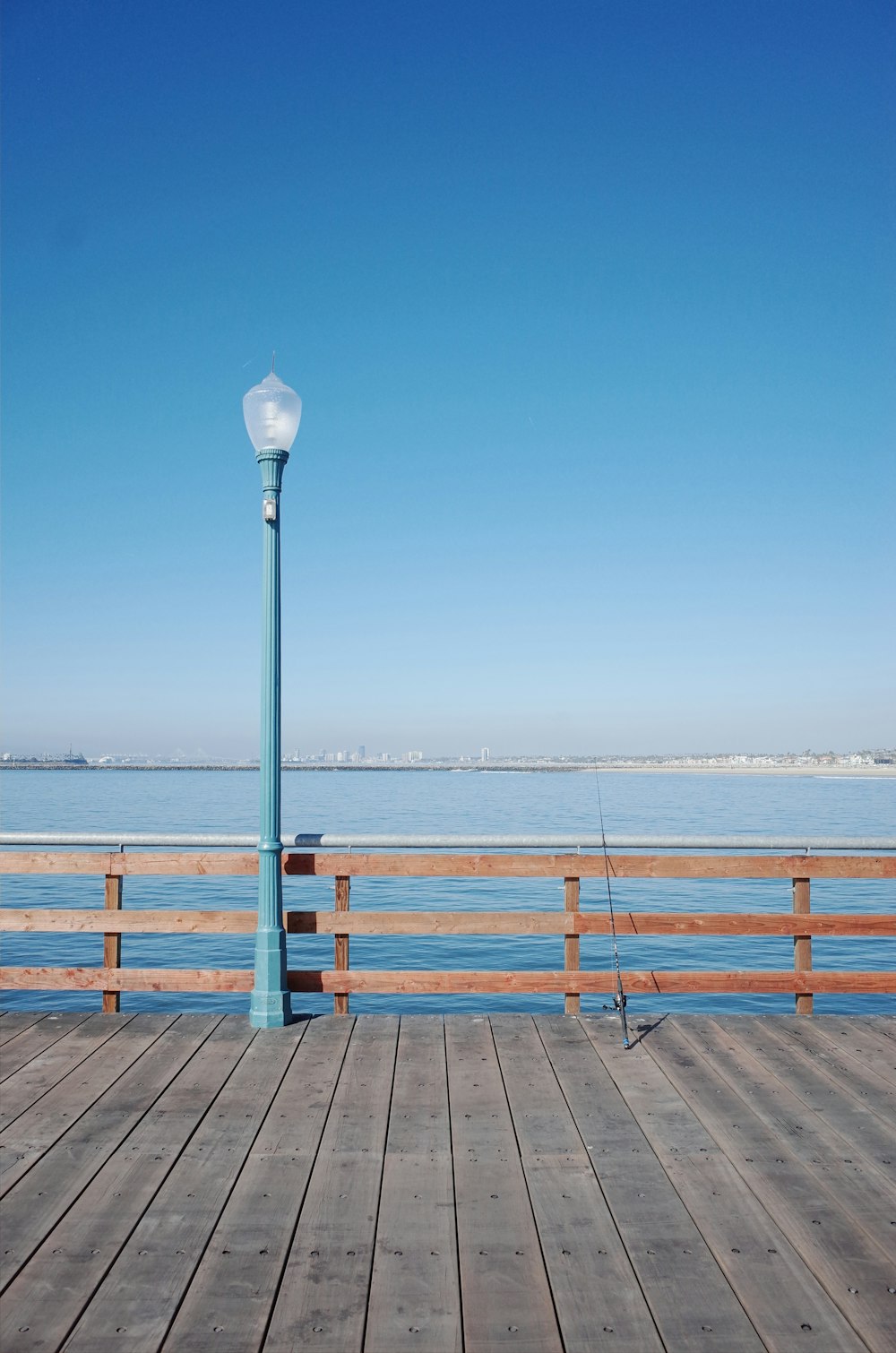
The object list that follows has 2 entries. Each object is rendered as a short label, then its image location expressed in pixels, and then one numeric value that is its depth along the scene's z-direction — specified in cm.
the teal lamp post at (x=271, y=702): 478
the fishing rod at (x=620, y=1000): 447
